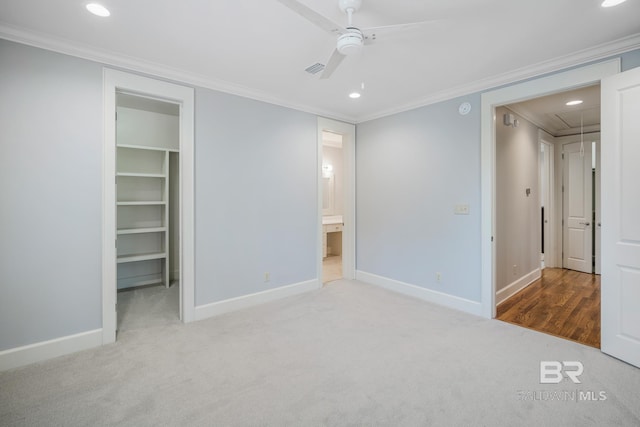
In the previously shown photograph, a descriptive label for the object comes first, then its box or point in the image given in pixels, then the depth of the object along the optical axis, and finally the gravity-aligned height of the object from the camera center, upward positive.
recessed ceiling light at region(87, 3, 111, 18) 1.96 +1.40
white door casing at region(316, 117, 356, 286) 4.73 +0.18
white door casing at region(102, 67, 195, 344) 2.63 +0.28
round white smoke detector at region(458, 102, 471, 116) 3.37 +1.22
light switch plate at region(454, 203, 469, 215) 3.42 +0.04
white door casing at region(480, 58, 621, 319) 3.07 +0.32
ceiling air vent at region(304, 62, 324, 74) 2.76 +1.40
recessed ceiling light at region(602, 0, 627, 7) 1.90 +1.37
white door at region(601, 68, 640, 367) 2.25 -0.04
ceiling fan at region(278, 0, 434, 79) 1.74 +1.13
